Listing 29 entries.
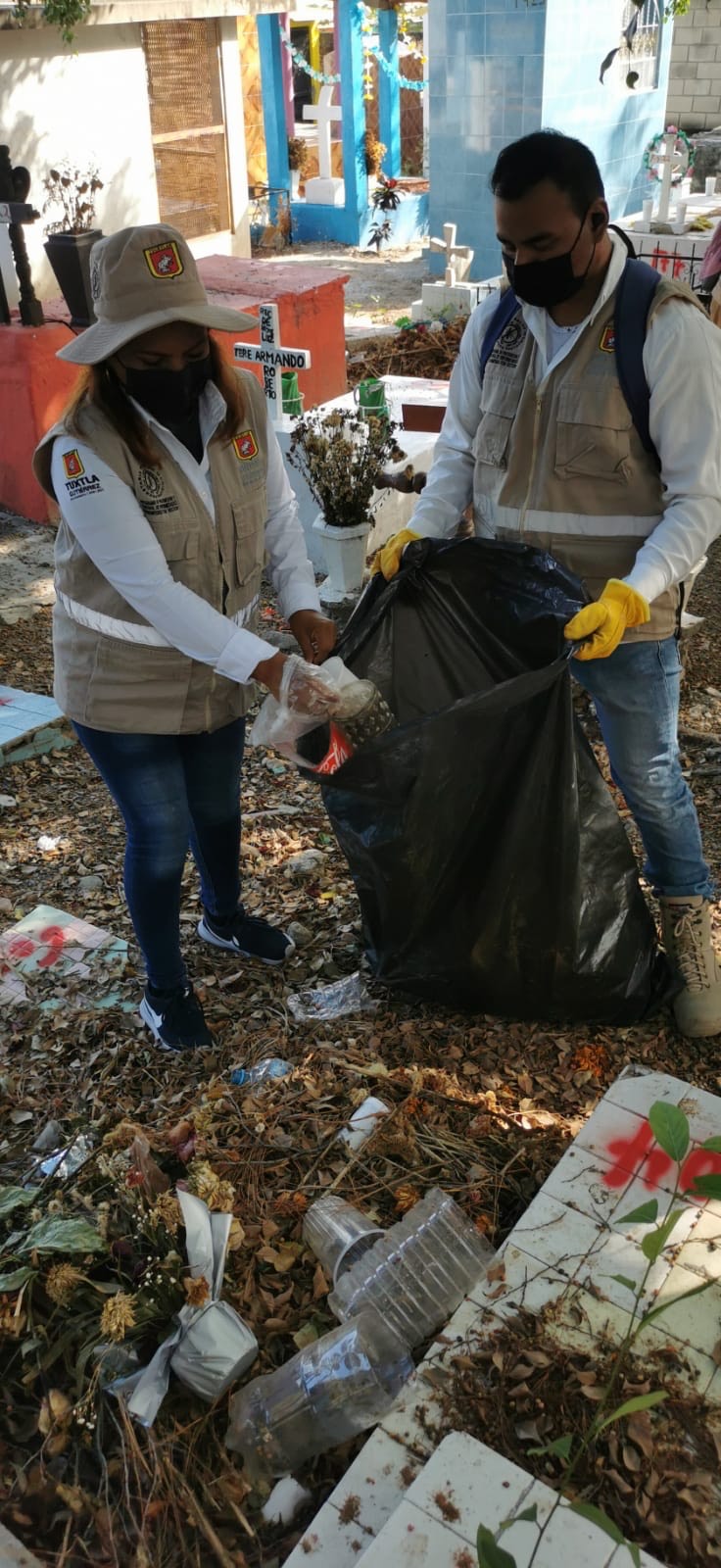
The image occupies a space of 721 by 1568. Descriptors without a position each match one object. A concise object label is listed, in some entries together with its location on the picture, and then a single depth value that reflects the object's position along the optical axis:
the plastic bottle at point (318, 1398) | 1.73
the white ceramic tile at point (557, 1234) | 1.90
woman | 2.12
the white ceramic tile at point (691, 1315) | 1.77
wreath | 12.09
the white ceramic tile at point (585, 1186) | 1.98
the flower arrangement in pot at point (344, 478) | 4.91
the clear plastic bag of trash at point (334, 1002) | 2.80
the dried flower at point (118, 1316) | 1.74
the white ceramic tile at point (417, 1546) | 1.47
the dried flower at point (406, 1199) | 2.10
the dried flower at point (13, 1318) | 1.86
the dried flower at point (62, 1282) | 1.87
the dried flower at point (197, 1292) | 1.83
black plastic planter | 6.11
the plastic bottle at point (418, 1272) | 1.90
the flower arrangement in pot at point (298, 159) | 17.12
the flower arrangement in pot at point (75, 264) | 6.12
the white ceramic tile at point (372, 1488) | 1.56
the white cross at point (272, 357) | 5.27
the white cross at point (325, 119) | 16.41
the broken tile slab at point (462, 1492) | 1.52
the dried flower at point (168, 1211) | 1.92
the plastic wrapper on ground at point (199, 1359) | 1.75
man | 2.10
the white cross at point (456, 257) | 10.88
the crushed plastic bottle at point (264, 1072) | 2.60
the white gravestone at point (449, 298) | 10.11
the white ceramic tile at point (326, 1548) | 1.52
